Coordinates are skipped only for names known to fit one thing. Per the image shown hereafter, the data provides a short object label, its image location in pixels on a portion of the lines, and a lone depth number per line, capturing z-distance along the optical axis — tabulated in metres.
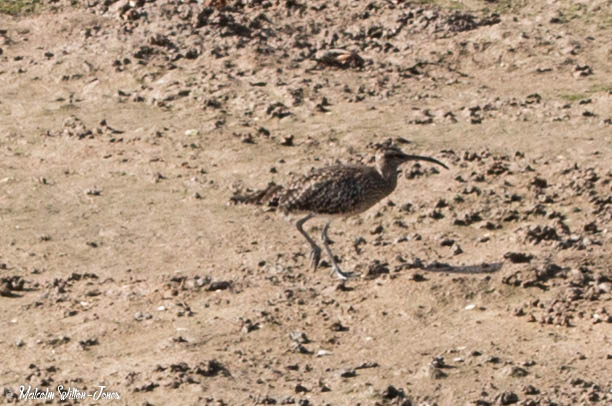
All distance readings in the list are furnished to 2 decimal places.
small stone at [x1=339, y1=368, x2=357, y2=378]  17.90
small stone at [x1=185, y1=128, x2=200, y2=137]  28.59
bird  22.05
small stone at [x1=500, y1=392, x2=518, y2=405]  16.73
